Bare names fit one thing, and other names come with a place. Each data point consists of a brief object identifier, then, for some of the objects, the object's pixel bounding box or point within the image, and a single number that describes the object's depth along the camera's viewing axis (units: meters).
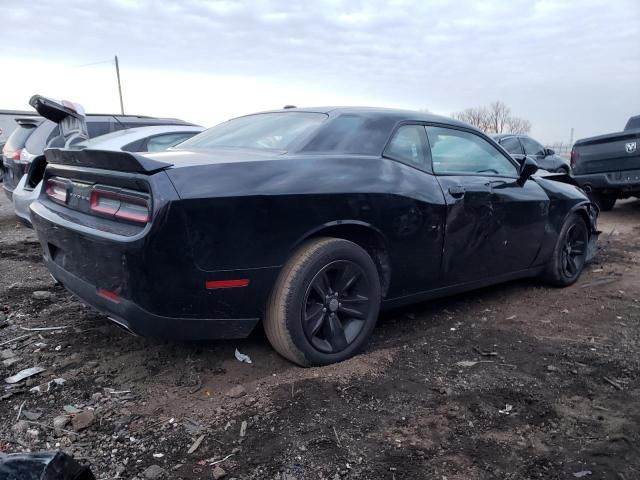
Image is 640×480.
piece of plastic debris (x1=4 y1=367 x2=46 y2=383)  2.92
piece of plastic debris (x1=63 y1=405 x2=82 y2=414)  2.61
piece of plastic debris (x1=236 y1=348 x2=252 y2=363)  3.14
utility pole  31.89
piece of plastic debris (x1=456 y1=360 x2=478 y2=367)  3.20
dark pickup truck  8.58
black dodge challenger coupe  2.56
